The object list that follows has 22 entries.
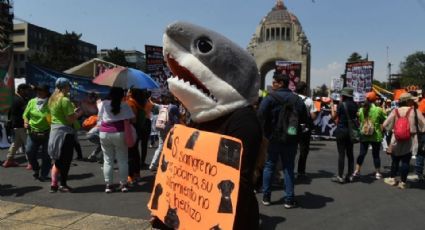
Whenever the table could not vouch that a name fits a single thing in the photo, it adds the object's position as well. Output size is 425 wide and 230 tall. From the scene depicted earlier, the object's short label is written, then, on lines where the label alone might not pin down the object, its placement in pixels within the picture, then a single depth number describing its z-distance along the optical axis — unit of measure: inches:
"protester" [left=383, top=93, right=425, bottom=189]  279.1
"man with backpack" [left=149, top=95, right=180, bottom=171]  305.1
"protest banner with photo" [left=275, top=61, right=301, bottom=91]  578.2
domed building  2795.3
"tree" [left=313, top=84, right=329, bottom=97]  3880.4
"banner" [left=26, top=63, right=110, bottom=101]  431.2
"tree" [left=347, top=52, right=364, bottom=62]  3048.7
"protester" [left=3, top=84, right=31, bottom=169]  337.1
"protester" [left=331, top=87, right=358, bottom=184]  287.0
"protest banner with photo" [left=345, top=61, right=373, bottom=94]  501.0
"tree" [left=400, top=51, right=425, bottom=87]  3235.7
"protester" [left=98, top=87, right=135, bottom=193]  241.4
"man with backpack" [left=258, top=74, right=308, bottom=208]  223.8
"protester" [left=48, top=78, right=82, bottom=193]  245.6
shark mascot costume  83.6
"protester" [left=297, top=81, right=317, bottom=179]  304.5
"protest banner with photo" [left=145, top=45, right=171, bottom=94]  444.1
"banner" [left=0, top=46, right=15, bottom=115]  291.0
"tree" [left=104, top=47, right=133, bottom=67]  2269.9
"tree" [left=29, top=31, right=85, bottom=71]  2028.8
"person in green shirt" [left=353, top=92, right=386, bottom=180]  310.7
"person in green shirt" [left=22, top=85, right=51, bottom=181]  280.5
